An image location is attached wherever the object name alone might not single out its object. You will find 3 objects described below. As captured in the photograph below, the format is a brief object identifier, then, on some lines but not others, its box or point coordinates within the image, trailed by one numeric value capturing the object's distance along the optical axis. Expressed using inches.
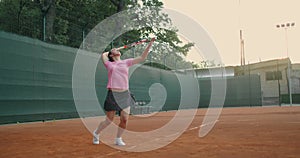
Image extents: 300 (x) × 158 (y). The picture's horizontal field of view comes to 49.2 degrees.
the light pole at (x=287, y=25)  1207.7
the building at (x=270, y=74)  1270.9
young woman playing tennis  183.5
